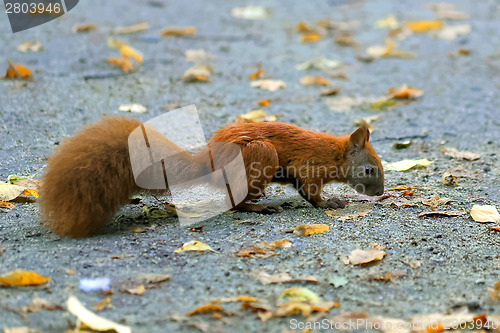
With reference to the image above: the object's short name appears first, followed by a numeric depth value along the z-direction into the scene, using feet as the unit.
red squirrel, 19.26
